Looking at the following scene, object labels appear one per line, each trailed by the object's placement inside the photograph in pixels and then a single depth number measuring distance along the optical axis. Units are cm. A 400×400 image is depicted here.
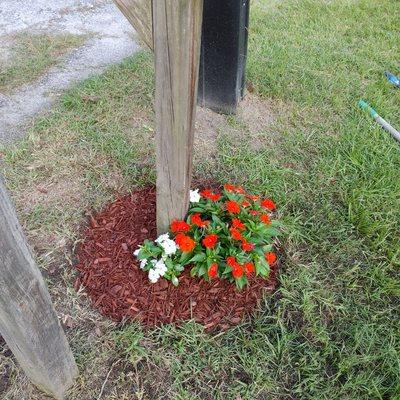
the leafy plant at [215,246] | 194
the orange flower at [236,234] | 192
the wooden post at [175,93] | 137
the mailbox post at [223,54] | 281
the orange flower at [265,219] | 204
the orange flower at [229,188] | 222
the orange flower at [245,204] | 215
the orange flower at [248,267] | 194
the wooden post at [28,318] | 110
